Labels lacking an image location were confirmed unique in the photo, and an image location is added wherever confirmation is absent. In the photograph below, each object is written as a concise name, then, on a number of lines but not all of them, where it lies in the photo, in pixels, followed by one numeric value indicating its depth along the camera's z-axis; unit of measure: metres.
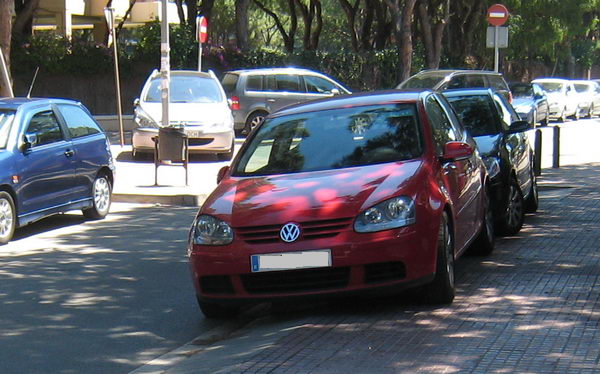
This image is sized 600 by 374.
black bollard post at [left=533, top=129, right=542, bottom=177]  16.06
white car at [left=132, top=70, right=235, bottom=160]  21.62
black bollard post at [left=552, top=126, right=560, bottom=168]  19.89
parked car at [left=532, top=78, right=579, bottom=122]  40.09
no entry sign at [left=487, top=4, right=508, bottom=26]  27.64
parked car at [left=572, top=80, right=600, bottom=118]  43.50
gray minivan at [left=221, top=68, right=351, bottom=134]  27.66
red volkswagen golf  7.47
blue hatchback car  12.12
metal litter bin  16.94
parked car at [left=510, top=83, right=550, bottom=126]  32.88
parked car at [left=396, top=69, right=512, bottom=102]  27.50
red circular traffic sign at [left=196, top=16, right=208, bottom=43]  25.66
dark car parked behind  11.64
